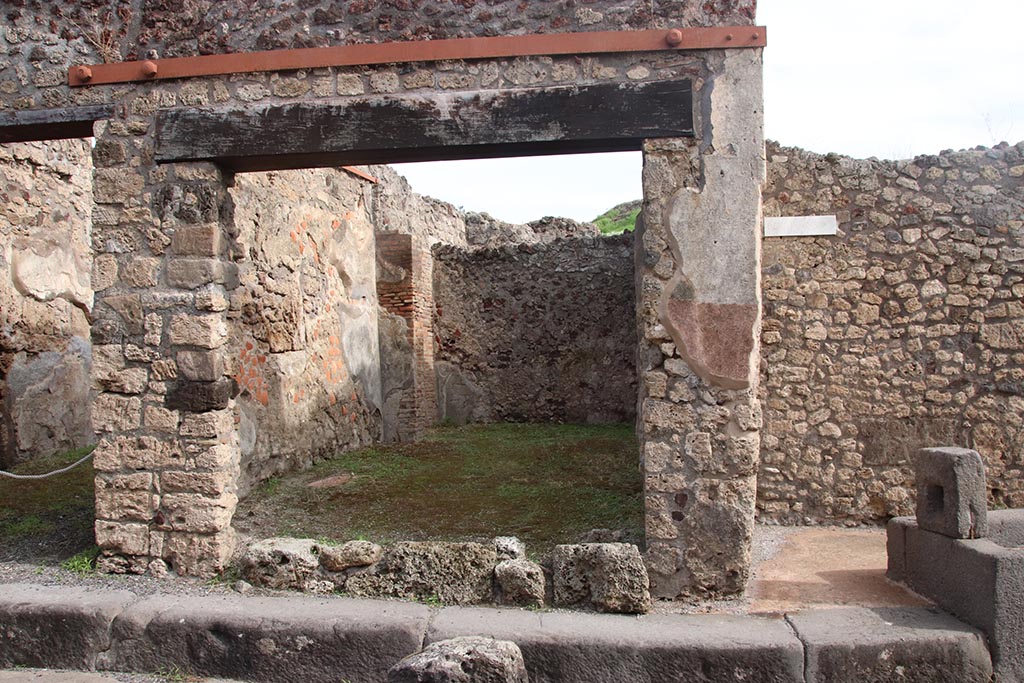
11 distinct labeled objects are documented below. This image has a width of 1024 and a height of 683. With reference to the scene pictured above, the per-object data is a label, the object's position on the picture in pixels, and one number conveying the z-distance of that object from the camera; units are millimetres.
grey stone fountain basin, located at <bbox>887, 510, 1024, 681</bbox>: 3648
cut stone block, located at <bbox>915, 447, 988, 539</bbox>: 4020
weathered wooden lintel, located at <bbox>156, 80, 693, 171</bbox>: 4121
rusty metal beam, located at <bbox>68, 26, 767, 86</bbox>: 4047
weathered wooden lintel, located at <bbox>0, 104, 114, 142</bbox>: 4531
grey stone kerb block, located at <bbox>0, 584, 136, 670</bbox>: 3975
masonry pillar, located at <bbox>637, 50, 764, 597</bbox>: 4059
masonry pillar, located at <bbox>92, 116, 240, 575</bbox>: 4441
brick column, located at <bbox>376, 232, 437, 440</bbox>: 8820
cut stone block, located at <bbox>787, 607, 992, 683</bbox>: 3531
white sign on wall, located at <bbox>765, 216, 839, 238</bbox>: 5753
